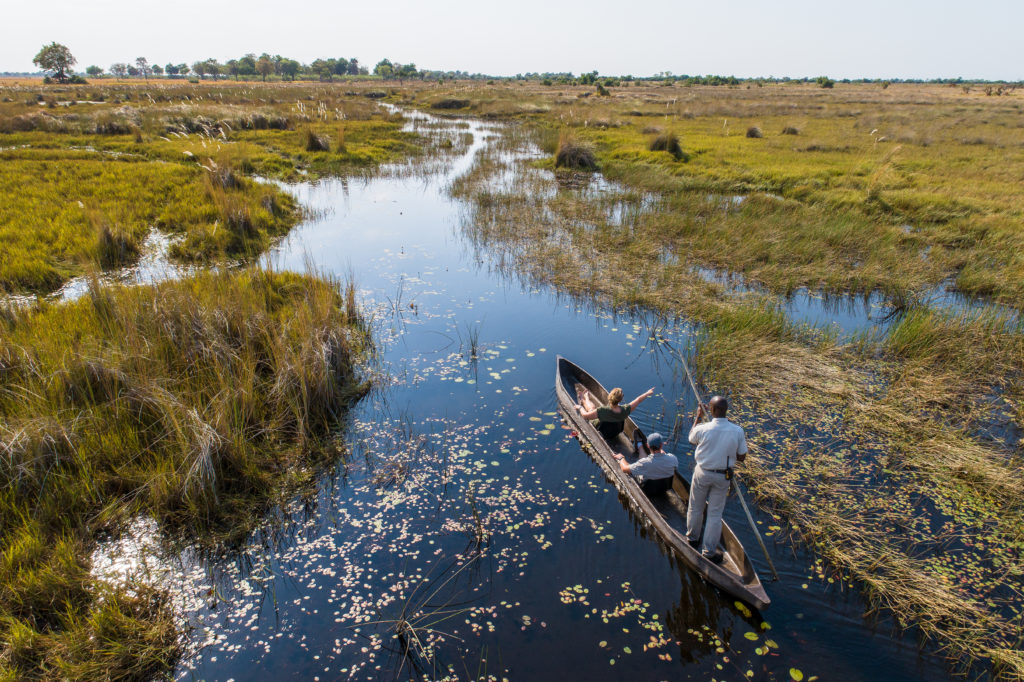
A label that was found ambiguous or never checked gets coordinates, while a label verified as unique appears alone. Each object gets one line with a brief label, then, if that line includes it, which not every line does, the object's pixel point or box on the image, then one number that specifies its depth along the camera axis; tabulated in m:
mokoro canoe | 5.98
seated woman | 8.62
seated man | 7.37
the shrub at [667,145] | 28.99
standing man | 6.07
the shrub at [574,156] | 28.73
